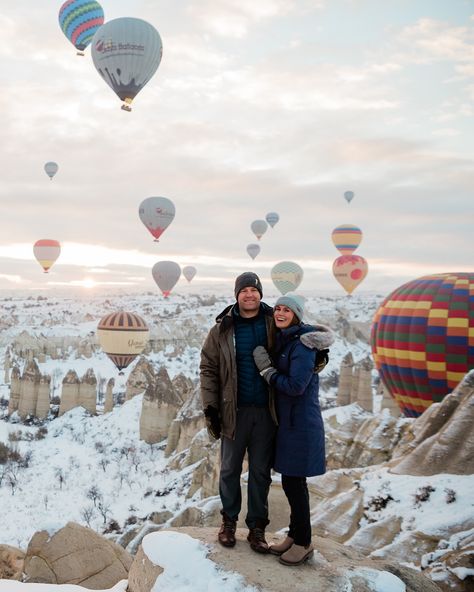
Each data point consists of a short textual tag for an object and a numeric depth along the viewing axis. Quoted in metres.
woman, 4.17
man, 4.37
